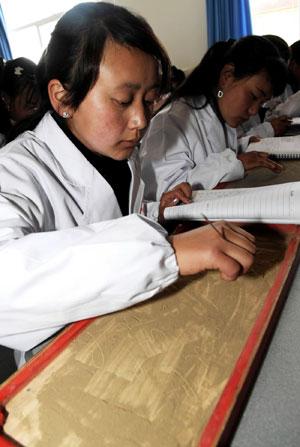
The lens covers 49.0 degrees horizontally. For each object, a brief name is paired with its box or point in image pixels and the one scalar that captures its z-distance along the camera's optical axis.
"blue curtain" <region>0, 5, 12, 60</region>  3.88
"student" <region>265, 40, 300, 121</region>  1.81
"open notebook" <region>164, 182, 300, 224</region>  0.58
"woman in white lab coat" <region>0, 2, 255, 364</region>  0.40
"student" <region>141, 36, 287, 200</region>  1.00
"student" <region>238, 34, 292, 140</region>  1.43
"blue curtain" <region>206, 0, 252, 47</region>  3.07
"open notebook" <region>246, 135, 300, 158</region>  1.06
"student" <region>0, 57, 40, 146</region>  1.22
